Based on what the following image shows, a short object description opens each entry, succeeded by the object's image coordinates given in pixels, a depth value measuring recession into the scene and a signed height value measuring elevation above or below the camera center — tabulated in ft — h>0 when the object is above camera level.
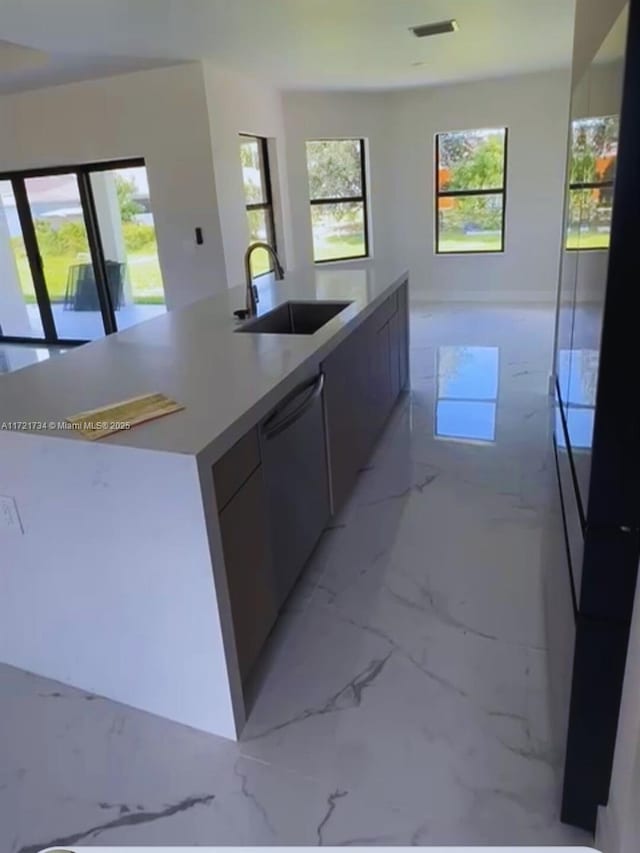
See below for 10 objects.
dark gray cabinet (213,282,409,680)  5.26 -2.83
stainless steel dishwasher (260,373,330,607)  6.02 -2.84
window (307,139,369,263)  23.11 +0.33
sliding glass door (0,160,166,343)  19.29 -0.89
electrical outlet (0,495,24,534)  5.39 -2.48
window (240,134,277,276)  20.25 +0.60
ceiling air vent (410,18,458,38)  13.61 +3.81
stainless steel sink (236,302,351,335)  9.71 -1.71
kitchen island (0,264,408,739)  4.77 -2.52
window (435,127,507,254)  22.93 +0.34
